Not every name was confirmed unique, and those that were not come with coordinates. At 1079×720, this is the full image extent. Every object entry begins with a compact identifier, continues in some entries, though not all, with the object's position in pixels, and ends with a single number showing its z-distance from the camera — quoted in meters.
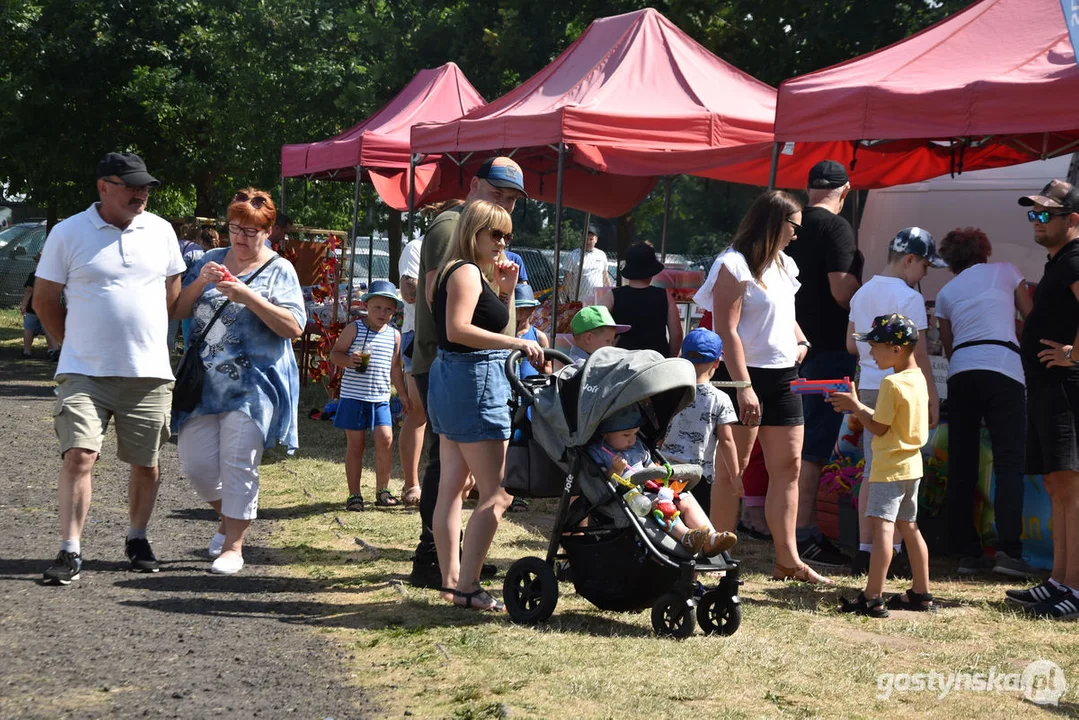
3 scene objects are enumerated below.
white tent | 11.75
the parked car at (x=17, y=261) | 30.00
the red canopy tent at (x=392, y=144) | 15.23
